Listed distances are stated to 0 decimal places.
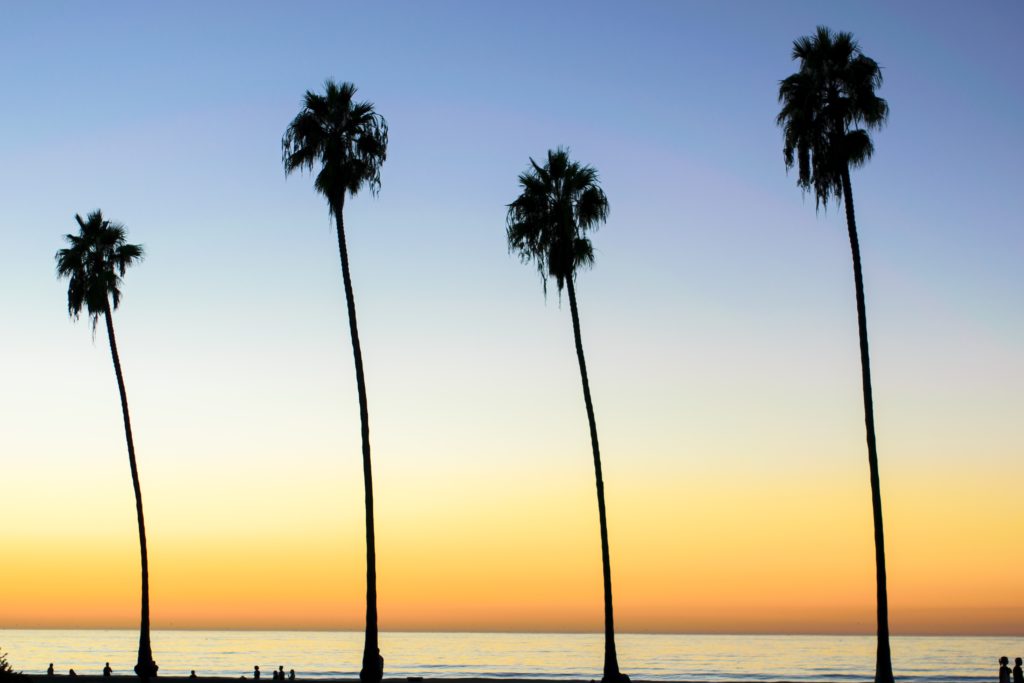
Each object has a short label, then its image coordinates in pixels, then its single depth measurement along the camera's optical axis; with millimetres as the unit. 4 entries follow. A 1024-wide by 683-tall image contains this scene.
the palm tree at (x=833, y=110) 33562
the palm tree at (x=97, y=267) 49562
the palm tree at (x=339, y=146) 39031
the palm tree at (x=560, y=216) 40625
